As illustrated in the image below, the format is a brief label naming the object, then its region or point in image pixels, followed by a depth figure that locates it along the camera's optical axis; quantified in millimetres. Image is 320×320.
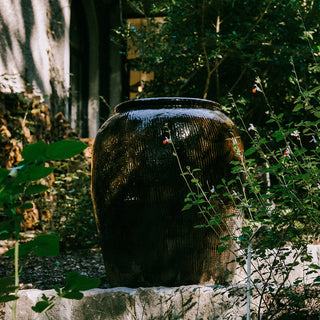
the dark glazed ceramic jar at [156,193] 2096
